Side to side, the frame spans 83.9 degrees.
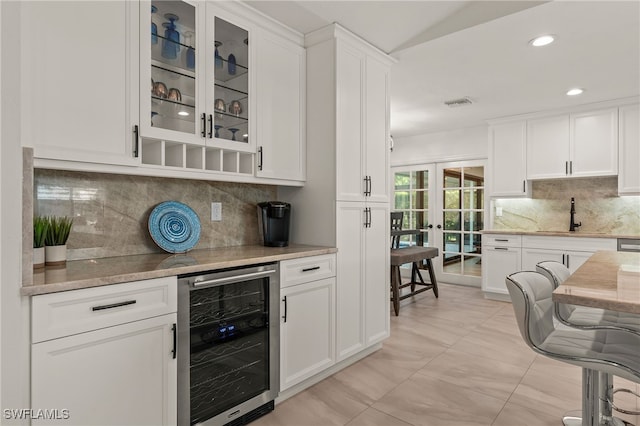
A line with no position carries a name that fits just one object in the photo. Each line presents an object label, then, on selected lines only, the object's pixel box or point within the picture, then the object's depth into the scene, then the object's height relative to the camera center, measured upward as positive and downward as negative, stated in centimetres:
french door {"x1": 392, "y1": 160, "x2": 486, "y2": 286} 551 +0
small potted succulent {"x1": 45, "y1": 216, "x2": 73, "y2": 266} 169 -16
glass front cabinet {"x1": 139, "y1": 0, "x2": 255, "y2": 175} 192 +73
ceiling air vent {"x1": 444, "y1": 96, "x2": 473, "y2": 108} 416 +131
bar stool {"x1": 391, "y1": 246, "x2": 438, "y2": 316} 410 -59
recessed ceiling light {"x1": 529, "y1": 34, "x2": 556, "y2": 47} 265 +130
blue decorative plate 215 -10
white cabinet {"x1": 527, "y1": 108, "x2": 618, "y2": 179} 420 +84
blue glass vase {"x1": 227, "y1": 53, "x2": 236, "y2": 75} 229 +95
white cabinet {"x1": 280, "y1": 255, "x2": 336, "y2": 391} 222 -71
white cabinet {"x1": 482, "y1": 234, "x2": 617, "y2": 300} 412 -50
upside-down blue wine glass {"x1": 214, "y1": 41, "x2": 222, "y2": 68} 221 +96
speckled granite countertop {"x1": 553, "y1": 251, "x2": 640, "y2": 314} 113 -28
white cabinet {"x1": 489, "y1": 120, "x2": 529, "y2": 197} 479 +72
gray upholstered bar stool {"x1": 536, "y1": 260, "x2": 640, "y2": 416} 179 -56
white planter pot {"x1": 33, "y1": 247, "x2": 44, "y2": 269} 161 -22
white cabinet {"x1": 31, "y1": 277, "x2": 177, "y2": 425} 132 -61
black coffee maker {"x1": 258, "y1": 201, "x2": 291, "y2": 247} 254 -8
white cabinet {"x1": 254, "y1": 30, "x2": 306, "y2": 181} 246 +75
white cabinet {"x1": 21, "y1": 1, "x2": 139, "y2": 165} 152 +60
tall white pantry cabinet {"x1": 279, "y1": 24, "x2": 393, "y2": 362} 261 +26
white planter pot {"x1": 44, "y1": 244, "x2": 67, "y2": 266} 169 -22
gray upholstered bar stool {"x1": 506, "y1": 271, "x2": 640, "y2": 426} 140 -58
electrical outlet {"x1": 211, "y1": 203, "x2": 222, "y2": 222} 253 -1
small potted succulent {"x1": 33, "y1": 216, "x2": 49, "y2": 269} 160 -14
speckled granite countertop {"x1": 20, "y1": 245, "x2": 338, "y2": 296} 137 -27
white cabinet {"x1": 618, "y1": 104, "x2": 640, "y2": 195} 404 +71
